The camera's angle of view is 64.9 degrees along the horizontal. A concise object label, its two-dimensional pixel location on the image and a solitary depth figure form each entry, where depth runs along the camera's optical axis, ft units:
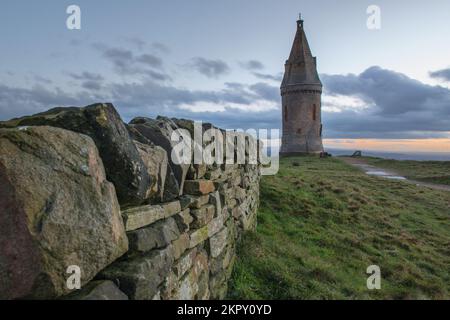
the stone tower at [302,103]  145.18
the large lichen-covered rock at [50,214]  6.42
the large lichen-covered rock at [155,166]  10.30
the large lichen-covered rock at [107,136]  8.87
